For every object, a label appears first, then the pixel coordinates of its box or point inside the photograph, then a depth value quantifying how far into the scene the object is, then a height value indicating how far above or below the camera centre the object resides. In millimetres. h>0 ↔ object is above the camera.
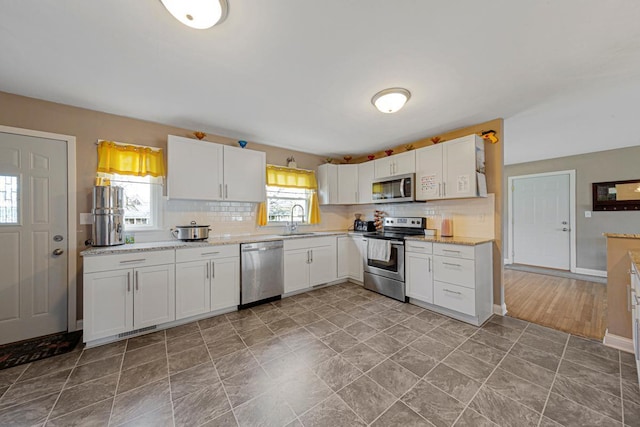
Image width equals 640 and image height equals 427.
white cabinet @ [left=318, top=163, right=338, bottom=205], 4426 +551
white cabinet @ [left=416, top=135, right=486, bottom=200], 2920 +564
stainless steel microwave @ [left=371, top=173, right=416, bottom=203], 3537 +374
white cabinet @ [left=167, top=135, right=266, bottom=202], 2928 +560
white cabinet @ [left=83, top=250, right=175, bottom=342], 2225 -777
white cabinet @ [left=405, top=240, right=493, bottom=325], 2650 -792
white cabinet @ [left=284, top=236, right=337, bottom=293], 3535 -768
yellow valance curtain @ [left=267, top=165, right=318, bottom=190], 3936 +613
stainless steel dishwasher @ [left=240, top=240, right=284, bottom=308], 3111 -797
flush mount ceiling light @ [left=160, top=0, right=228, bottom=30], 1238 +1088
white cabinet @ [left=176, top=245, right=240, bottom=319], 2674 -776
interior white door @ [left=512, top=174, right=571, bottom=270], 4727 -192
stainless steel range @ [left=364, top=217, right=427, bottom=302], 3353 -647
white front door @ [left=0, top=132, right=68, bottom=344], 2279 -221
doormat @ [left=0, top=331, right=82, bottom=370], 2033 -1227
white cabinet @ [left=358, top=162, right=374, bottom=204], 4258 +580
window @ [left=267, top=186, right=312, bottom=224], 4066 +184
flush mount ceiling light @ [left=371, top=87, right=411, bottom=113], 2232 +1088
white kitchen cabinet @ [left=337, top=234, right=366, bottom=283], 4055 -772
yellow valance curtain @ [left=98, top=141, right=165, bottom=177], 2658 +630
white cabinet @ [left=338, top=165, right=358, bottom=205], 4477 +502
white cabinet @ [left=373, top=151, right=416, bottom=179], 3615 +767
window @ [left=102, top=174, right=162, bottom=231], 2866 +168
